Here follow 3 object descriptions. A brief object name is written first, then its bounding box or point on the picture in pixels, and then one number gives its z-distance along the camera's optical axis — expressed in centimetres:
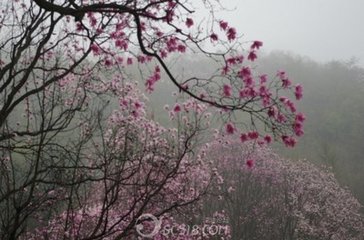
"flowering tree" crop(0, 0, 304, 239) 405
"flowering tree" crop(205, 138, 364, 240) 2116
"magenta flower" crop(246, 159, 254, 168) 545
